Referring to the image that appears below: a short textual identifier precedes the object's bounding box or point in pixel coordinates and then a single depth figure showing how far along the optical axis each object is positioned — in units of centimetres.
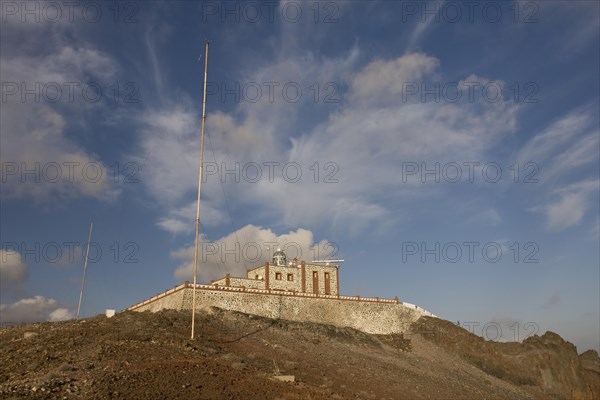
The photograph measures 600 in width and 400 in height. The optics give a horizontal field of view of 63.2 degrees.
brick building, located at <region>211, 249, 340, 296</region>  5772
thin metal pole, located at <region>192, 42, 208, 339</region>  3468
